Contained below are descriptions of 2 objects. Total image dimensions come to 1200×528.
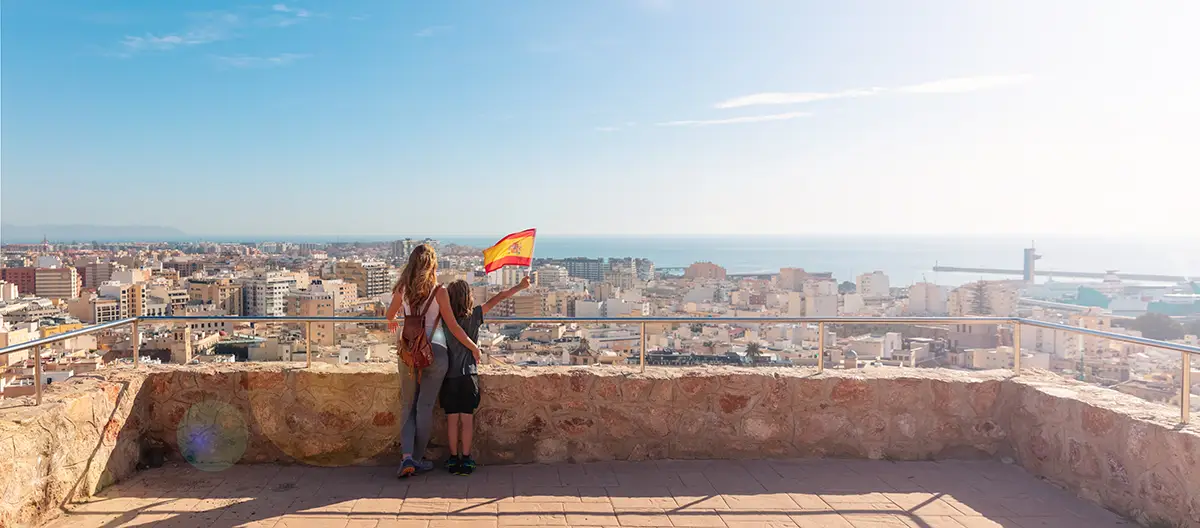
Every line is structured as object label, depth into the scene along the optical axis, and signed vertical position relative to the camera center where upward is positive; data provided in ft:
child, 14.70 -3.05
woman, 14.29 -2.38
